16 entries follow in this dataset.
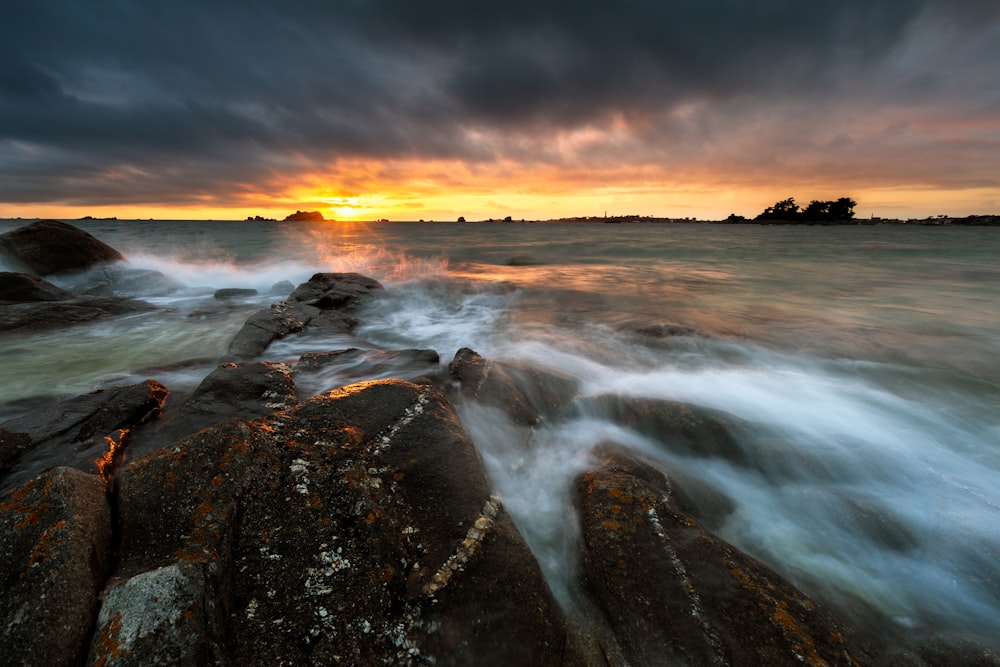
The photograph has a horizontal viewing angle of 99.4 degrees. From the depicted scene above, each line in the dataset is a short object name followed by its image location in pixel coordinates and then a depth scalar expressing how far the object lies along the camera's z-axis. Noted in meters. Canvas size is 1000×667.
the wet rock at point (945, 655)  2.51
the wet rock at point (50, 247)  13.98
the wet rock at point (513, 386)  5.07
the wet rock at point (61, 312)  8.80
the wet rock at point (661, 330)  9.47
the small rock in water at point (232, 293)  13.44
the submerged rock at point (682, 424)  4.78
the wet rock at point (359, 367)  5.36
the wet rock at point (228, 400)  3.55
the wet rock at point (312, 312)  7.41
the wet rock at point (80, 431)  3.09
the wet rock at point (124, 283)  14.20
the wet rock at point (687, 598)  2.33
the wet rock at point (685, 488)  3.79
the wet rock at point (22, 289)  10.38
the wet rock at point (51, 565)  1.74
